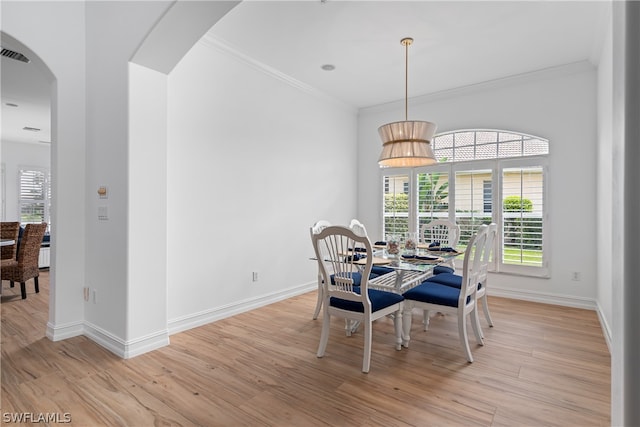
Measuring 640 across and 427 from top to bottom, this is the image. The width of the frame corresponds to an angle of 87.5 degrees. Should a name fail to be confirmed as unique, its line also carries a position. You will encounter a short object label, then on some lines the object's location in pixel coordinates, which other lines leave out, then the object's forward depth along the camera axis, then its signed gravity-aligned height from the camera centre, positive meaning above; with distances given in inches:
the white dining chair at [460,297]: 104.7 -27.4
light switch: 114.1 -0.3
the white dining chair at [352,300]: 98.0 -27.2
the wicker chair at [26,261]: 174.9 -26.3
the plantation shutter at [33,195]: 313.6 +16.4
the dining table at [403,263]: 111.1 -16.9
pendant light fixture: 129.2 +28.2
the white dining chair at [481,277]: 123.2 -24.5
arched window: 174.5 +13.2
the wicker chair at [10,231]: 183.6 -10.5
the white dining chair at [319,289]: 139.1 -32.7
